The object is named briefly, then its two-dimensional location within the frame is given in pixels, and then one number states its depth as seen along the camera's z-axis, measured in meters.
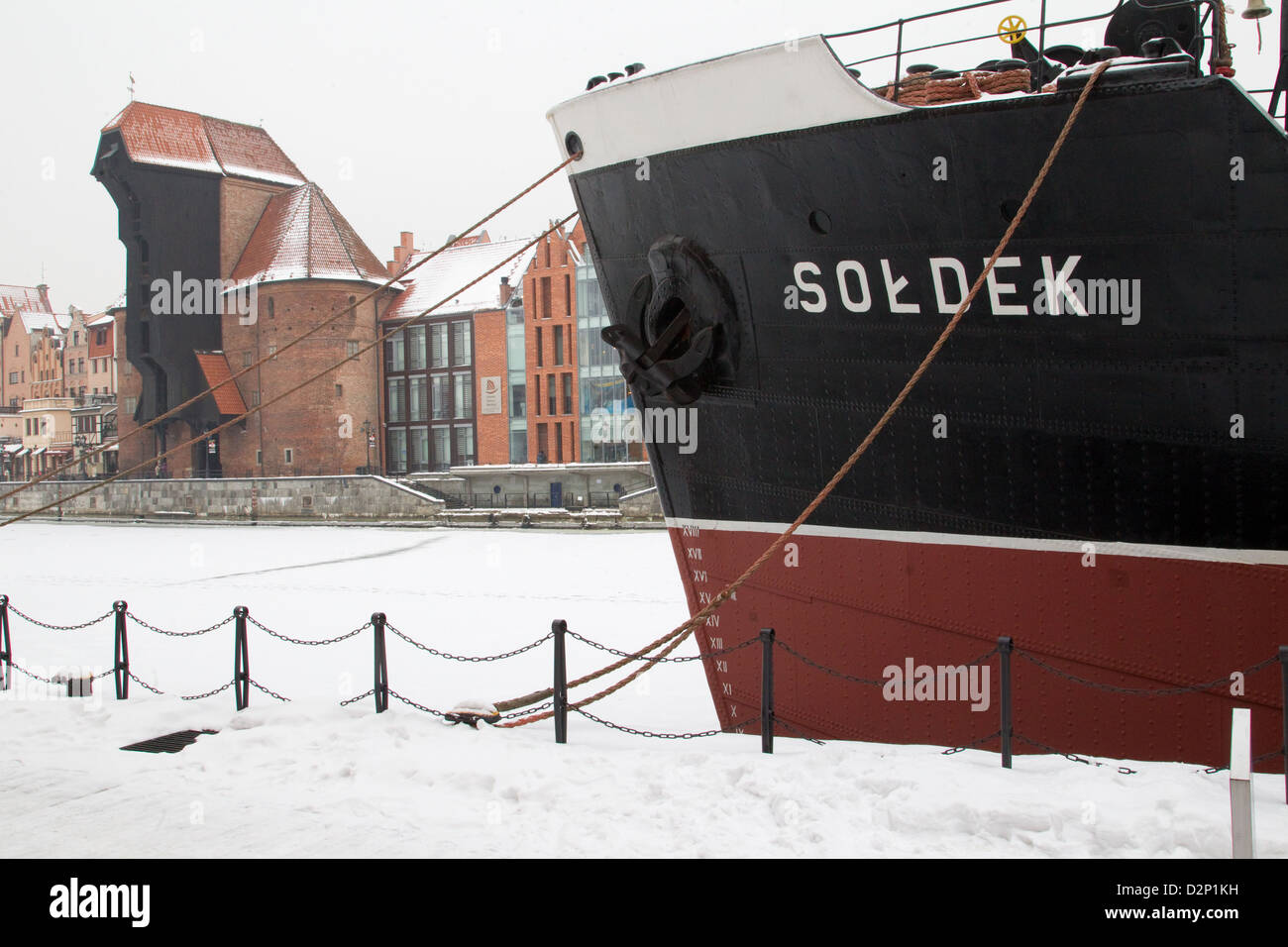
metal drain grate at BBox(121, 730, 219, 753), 6.67
